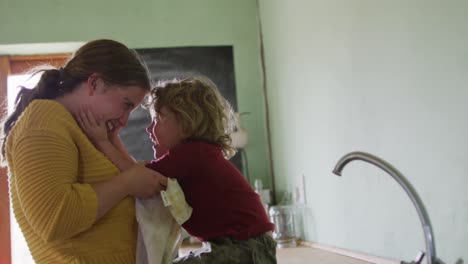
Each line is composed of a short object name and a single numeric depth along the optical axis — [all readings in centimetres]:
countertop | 188
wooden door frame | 316
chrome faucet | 109
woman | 95
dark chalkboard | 316
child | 130
